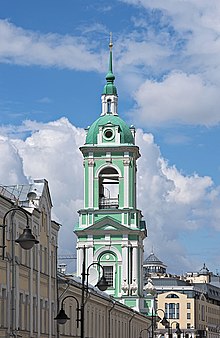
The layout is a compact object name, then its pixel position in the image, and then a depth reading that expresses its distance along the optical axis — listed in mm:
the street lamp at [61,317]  42688
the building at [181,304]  180375
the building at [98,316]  58222
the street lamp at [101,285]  44675
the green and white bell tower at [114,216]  106375
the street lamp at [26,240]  28344
